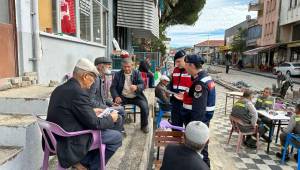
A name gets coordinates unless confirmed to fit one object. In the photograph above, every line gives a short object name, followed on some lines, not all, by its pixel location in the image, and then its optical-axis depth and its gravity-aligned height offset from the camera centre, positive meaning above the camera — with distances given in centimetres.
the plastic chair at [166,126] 297 -89
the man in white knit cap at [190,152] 184 -80
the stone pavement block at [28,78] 318 -25
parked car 1895 -23
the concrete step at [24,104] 245 -50
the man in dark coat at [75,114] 186 -46
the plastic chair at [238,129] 463 -144
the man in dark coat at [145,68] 704 -15
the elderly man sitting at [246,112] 451 -102
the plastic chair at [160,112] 509 -119
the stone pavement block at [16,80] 299 -27
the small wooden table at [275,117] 461 -114
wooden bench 310 -109
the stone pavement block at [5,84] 282 -32
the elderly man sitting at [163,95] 501 -75
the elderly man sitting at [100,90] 283 -38
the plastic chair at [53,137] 183 -71
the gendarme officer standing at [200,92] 272 -37
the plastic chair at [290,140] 398 -145
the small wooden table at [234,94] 707 -99
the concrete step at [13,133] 209 -72
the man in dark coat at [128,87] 372 -44
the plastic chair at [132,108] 422 -99
